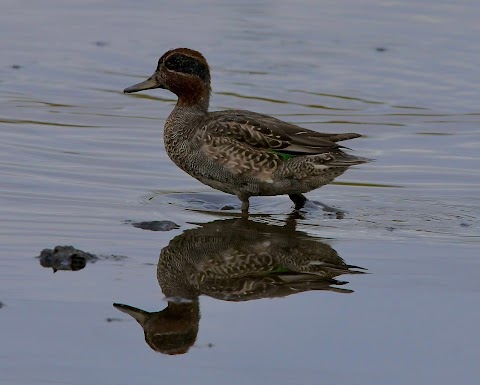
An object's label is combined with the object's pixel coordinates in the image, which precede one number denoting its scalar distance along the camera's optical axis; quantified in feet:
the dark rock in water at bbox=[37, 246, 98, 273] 54.98
